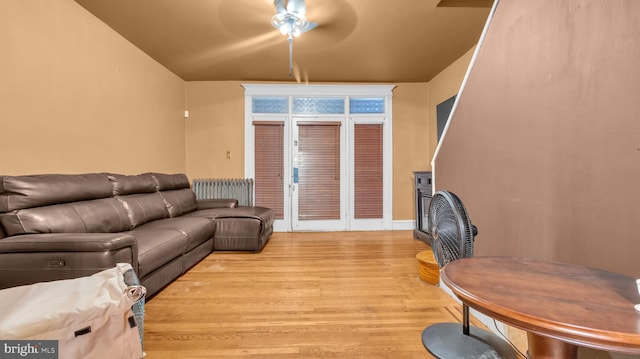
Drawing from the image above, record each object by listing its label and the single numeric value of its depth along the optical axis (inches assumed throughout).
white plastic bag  41.3
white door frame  190.2
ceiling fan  97.9
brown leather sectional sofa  66.6
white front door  191.6
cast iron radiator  185.9
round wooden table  23.0
